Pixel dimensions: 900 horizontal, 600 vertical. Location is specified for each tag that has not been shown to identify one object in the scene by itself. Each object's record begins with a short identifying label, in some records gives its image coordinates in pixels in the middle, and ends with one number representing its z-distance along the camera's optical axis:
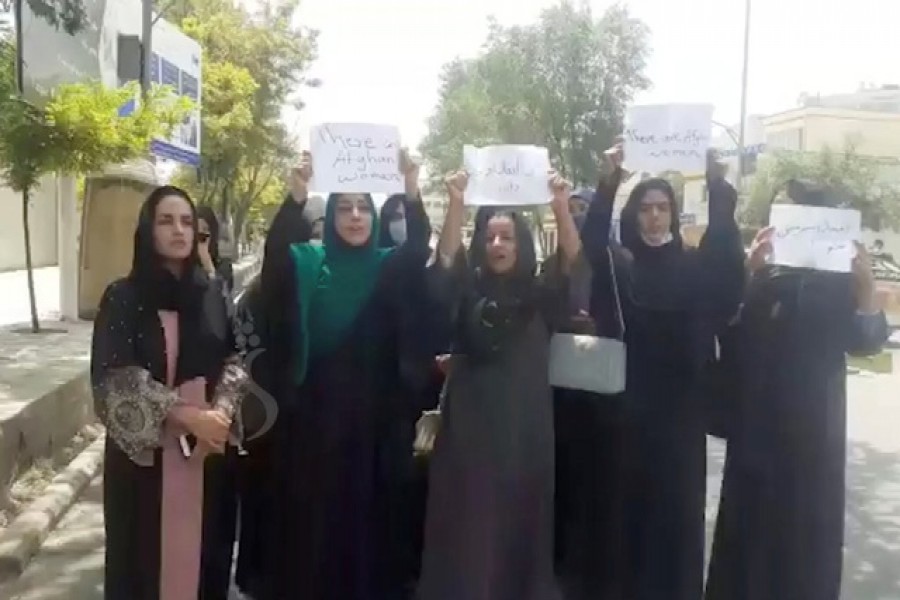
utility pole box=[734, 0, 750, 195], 25.32
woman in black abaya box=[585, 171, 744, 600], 3.77
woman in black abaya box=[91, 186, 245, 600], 3.40
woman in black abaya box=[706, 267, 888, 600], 3.78
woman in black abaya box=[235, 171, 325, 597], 3.70
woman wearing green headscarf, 3.62
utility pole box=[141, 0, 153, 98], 13.95
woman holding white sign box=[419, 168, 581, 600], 3.57
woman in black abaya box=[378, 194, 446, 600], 3.67
